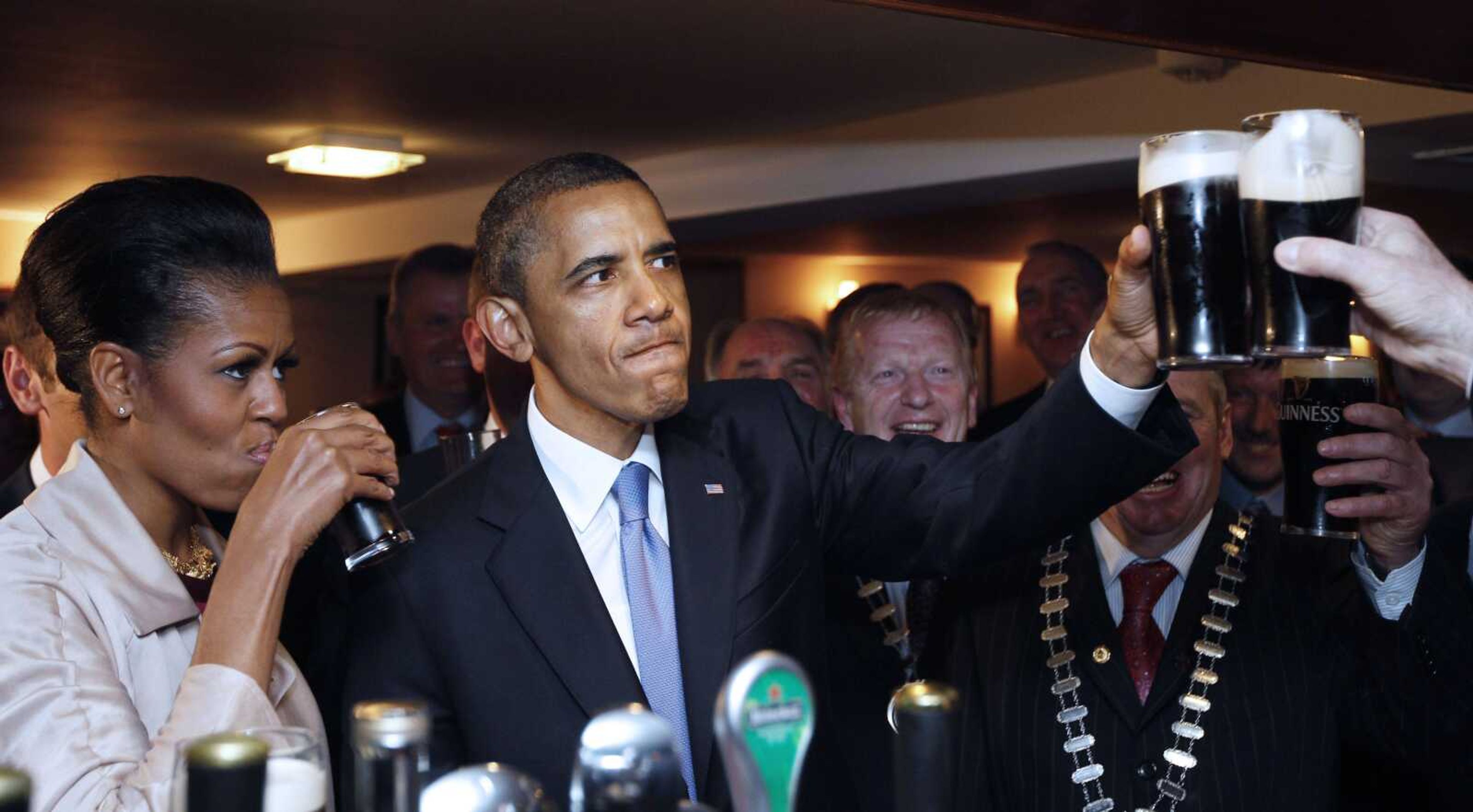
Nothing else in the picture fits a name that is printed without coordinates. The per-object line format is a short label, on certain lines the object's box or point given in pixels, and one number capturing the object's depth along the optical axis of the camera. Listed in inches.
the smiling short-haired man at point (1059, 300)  212.7
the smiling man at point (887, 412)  103.3
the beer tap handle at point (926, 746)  44.6
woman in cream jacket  70.6
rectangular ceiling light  275.9
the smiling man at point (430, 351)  203.8
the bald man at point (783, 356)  182.4
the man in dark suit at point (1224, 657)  88.7
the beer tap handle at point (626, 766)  39.0
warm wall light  533.6
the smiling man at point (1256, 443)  162.9
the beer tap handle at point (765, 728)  40.6
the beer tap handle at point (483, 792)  40.0
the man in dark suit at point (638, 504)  78.3
